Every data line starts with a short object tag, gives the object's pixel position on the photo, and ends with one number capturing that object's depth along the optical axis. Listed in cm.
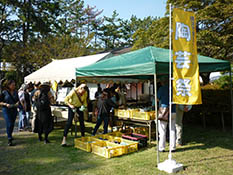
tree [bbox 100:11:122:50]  3516
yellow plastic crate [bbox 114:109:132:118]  656
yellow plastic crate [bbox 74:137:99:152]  544
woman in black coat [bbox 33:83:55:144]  619
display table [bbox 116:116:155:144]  596
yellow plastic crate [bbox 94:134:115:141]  612
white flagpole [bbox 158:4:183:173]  407
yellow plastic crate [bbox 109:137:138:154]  525
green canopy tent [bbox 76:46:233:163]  488
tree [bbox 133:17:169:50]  1122
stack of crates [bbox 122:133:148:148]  568
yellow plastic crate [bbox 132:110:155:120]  597
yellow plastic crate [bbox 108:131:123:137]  652
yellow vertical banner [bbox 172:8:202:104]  413
